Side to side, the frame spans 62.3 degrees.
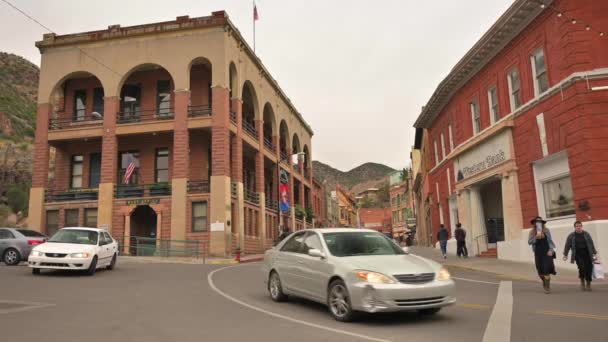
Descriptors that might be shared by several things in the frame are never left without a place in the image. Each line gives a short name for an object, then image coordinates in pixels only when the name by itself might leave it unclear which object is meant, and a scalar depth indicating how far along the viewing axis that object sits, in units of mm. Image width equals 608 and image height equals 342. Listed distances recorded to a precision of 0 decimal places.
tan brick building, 31188
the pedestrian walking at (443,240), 24906
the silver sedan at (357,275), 7375
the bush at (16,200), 59938
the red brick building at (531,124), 16656
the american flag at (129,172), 31891
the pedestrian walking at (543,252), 11539
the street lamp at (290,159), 38100
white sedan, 14953
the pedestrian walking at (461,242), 24612
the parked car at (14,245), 20344
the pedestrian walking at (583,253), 11945
